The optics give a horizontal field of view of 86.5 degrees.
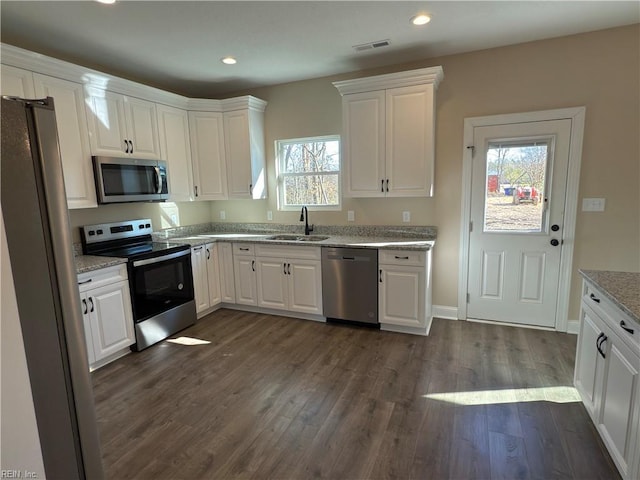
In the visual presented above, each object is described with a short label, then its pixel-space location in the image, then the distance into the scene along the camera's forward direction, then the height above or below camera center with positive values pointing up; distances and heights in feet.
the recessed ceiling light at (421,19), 8.32 +4.36
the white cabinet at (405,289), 10.50 -2.93
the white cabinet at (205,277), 12.21 -2.84
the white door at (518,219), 10.39 -0.83
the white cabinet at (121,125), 9.77 +2.36
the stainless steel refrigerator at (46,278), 3.19 -0.74
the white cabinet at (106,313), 8.69 -2.97
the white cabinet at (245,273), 12.84 -2.81
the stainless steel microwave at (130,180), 9.85 +0.68
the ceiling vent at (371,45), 9.82 +4.41
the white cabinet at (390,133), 10.55 +2.02
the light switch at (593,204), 10.00 -0.39
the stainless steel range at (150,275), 10.05 -2.29
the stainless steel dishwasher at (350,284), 11.07 -2.89
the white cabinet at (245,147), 13.12 +2.04
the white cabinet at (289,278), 11.90 -2.87
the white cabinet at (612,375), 4.97 -3.09
